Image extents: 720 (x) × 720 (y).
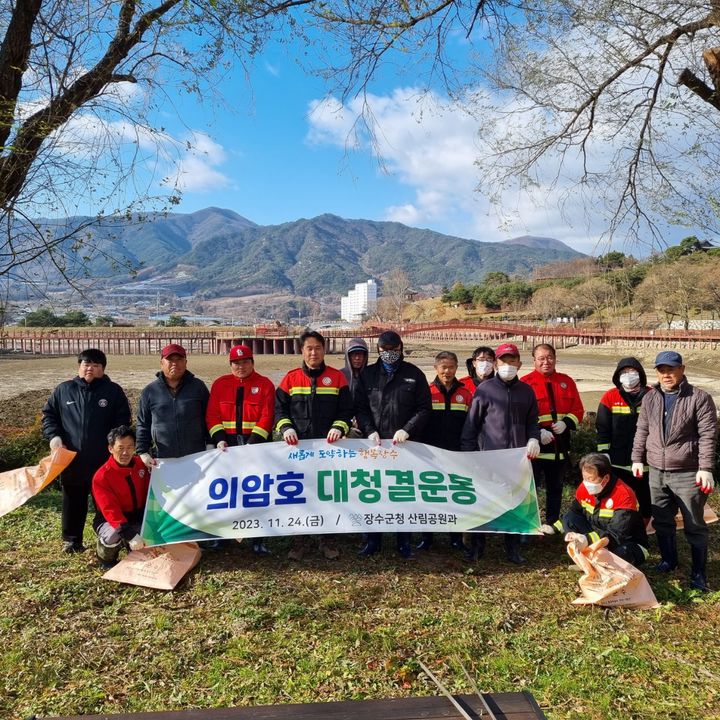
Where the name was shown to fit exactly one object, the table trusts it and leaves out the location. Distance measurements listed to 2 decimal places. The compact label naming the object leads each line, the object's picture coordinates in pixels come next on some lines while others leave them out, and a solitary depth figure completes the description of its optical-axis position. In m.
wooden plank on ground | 2.11
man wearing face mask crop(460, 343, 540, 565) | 5.23
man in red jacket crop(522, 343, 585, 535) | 5.66
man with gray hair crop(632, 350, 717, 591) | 4.63
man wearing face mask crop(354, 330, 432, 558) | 5.24
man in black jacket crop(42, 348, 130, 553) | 5.24
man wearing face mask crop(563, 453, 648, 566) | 4.71
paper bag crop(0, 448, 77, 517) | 5.08
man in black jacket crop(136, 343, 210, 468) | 5.17
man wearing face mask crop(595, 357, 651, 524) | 5.59
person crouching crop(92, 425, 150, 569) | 4.86
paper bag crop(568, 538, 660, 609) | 4.32
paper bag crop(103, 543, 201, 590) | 4.57
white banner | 4.95
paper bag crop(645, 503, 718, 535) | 5.23
